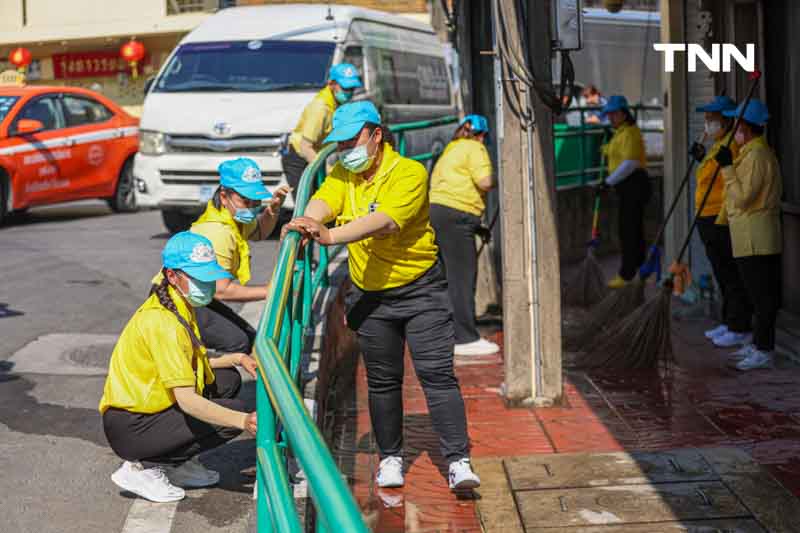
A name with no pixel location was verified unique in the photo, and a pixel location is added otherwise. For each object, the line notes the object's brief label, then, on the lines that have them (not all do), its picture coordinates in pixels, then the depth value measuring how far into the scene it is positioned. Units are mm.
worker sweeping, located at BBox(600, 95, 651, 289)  12070
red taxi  14883
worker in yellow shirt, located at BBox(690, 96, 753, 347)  8930
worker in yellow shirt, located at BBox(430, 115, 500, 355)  8766
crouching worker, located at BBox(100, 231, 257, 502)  5172
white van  12727
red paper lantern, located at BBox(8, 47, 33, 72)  29406
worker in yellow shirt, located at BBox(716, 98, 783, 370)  8172
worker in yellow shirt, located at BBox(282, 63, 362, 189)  10156
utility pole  7449
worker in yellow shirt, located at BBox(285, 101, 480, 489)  5488
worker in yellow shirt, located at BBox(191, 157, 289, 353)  6434
